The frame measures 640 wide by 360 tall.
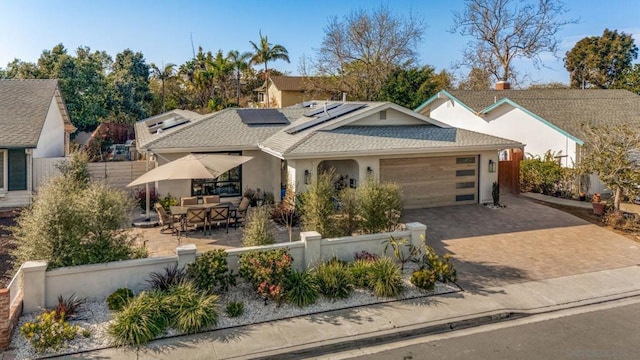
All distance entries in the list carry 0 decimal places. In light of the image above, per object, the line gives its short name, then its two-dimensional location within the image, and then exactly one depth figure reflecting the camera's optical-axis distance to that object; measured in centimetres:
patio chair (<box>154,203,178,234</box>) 1480
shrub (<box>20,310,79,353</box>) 759
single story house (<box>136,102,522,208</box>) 1680
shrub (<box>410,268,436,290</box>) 1018
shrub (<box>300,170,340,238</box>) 1188
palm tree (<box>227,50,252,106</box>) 4809
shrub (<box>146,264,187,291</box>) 936
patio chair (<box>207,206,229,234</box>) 1450
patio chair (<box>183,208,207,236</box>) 1422
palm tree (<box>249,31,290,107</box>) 4881
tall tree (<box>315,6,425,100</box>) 4094
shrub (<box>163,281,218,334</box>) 832
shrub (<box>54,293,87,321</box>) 843
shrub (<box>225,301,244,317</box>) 895
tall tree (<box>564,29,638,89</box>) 4547
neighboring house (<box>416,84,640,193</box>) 2161
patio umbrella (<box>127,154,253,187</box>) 1348
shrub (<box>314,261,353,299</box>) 980
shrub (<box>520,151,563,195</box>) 2092
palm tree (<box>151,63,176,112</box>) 4816
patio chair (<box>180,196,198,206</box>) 1591
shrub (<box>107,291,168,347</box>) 789
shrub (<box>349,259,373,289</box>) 1023
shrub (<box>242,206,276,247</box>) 1130
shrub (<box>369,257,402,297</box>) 991
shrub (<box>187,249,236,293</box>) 952
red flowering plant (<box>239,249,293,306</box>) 947
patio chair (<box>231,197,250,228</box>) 1527
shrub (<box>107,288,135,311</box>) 890
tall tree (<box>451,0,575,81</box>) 4128
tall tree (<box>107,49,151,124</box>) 3732
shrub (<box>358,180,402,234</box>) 1224
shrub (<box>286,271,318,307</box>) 948
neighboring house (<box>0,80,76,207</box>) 1792
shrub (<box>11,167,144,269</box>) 910
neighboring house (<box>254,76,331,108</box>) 4728
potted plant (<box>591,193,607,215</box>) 1703
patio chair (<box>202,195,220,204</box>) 1623
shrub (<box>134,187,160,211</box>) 1798
